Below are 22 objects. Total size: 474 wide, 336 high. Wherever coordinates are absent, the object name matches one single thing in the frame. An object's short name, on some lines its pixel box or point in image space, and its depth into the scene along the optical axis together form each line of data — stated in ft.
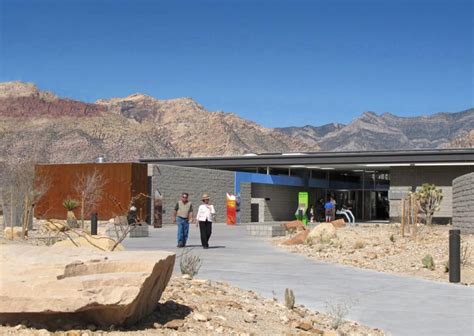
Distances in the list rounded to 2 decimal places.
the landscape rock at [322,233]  72.95
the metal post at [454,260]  42.19
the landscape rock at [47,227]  87.84
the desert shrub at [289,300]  29.84
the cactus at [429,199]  120.52
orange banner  149.59
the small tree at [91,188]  126.41
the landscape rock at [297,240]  74.33
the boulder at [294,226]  96.54
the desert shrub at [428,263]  49.83
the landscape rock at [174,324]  23.04
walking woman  63.77
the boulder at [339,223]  110.96
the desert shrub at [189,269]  36.29
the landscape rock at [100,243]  45.37
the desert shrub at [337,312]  27.17
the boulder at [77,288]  20.86
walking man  64.80
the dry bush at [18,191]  93.82
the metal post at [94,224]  85.30
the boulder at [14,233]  72.92
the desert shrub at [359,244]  66.49
